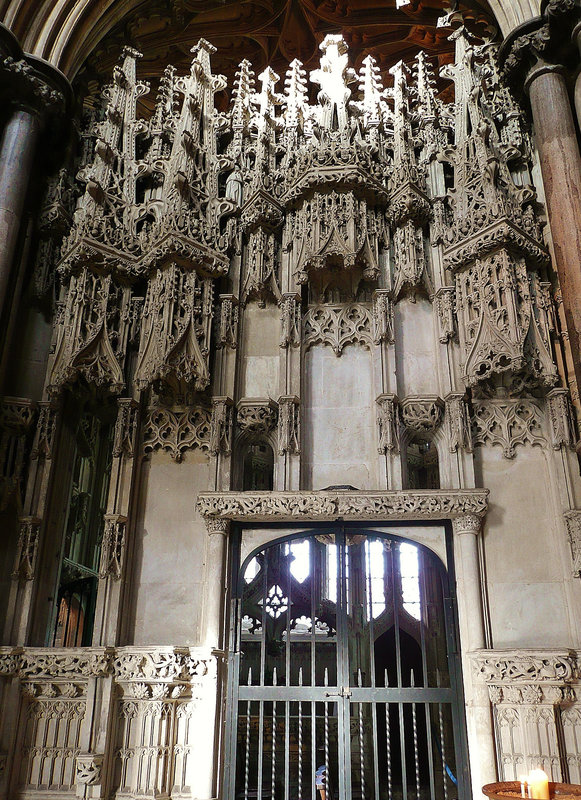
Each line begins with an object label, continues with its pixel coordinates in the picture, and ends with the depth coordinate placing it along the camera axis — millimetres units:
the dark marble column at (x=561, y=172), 7816
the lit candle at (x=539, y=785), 3988
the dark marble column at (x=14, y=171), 8680
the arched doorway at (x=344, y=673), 7996
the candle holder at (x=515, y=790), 4398
